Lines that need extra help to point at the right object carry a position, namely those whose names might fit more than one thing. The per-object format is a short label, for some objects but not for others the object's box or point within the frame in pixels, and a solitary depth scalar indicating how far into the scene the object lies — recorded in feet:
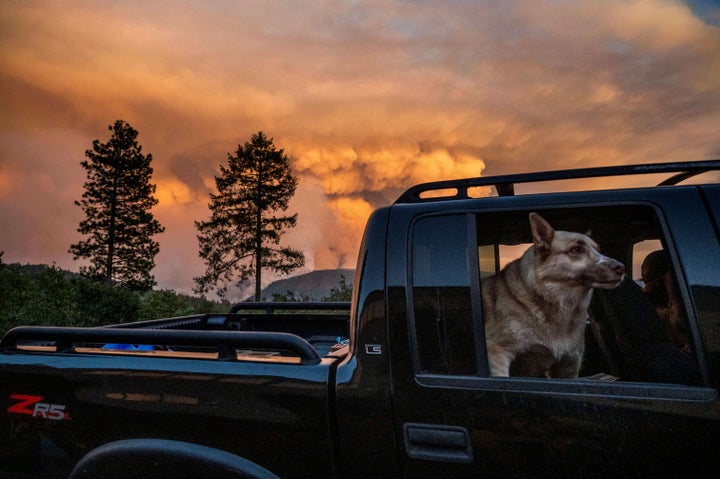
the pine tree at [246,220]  104.47
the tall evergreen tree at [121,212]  97.86
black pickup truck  5.48
